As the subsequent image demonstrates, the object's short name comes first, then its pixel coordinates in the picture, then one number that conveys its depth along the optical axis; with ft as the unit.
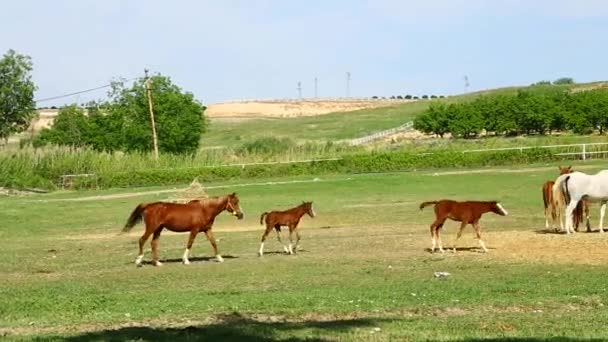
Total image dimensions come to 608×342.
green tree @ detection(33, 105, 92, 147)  338.54
